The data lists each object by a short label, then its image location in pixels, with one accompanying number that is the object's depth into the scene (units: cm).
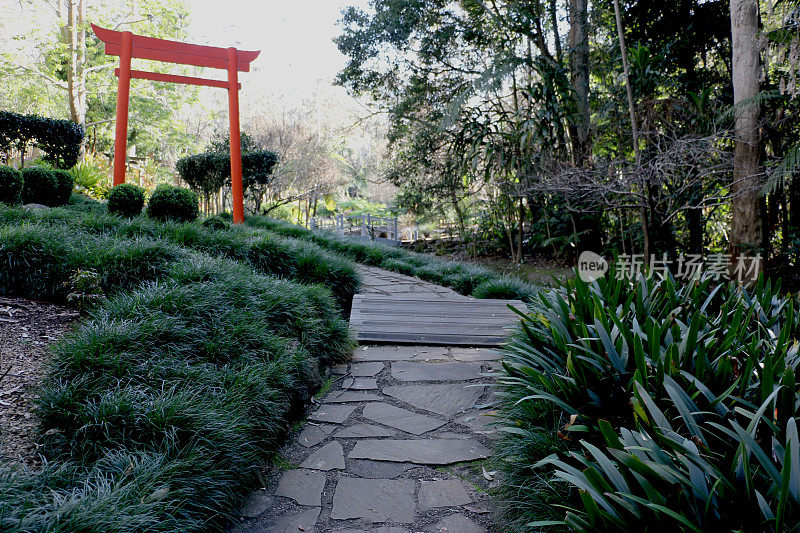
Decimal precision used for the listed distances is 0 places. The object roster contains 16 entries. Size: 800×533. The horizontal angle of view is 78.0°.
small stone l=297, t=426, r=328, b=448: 216
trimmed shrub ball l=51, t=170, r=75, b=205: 588
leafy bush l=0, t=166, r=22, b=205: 508
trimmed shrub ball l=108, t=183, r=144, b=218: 535
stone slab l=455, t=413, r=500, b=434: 226
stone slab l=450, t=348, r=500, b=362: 321
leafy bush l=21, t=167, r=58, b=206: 555
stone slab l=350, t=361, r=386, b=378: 295
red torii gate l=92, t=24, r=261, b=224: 715
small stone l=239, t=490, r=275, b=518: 165
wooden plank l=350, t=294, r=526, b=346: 352
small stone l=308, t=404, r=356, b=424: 238
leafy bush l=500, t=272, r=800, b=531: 108
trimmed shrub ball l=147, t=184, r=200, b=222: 549
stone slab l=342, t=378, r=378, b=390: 275
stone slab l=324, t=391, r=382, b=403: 259
